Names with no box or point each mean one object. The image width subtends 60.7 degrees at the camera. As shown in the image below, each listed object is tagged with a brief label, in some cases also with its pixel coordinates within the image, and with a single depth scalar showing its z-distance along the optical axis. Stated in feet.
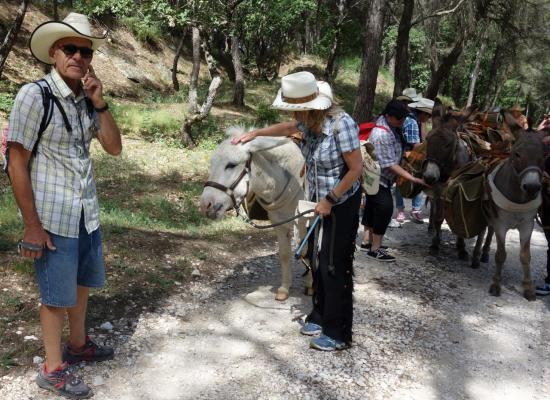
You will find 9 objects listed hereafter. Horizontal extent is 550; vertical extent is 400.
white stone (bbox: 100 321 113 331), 13.35
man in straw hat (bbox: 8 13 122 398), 9.08
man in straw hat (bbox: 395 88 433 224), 22.70
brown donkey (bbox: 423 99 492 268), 19.98
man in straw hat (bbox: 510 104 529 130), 17.90
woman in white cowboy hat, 11.68
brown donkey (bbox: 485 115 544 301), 15.94
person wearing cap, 19.19
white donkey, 13.10
